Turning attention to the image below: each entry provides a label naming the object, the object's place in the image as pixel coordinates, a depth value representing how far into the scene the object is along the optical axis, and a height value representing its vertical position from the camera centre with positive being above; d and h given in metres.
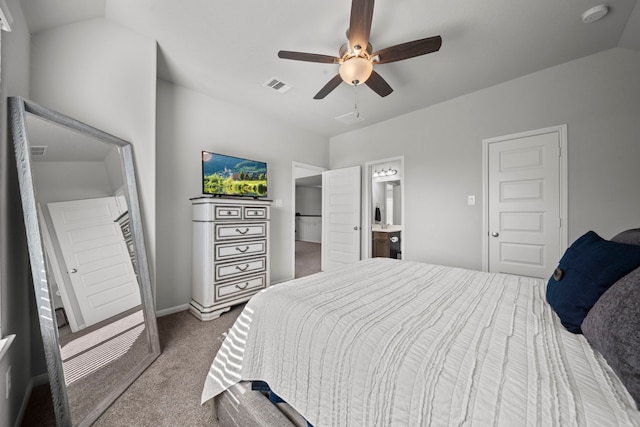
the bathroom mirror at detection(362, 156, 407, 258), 3.99 +0.07
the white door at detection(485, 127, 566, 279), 2.52 +0.09
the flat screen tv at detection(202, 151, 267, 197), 2.84 +0.47
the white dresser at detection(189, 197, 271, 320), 2.52 -0.50
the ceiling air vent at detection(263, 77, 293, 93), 2.71 +1.51
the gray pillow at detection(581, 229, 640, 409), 0.54 -0.32
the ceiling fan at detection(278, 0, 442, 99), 1.61 +1.22
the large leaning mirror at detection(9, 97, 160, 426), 1.23 -0.29
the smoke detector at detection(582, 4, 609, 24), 1.74 +1.50
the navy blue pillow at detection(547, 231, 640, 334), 0.84 -0.26
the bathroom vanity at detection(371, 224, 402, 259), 4.64 -0.58
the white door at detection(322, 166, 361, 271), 4.05 -0.11
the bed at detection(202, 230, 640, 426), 0.57 -0.45
